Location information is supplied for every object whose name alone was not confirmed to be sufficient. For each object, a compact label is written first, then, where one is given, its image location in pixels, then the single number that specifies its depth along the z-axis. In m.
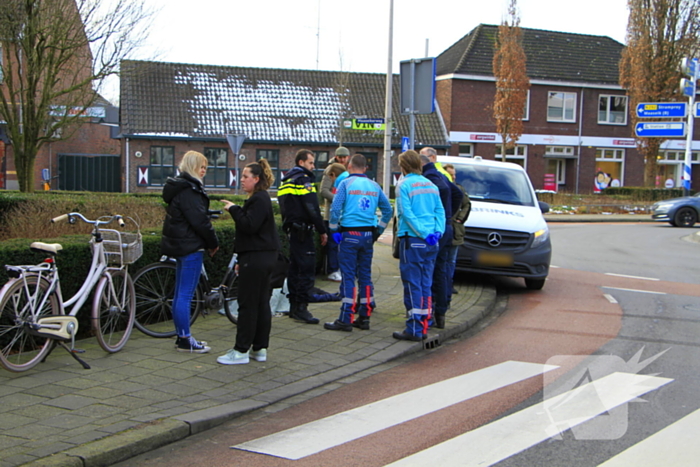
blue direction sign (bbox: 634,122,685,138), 32.12
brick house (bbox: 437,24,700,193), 38.75
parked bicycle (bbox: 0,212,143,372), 5.44
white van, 10.41
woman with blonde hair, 6.14
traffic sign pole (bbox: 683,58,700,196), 30.72
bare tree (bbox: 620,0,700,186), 36.44
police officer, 7.64
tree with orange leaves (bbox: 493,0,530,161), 36.28
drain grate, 7.21
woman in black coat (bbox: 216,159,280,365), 5.98
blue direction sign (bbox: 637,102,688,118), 31.70
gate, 37.84
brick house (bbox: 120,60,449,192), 34.38
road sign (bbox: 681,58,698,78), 30.25
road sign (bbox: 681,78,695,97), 30.35
